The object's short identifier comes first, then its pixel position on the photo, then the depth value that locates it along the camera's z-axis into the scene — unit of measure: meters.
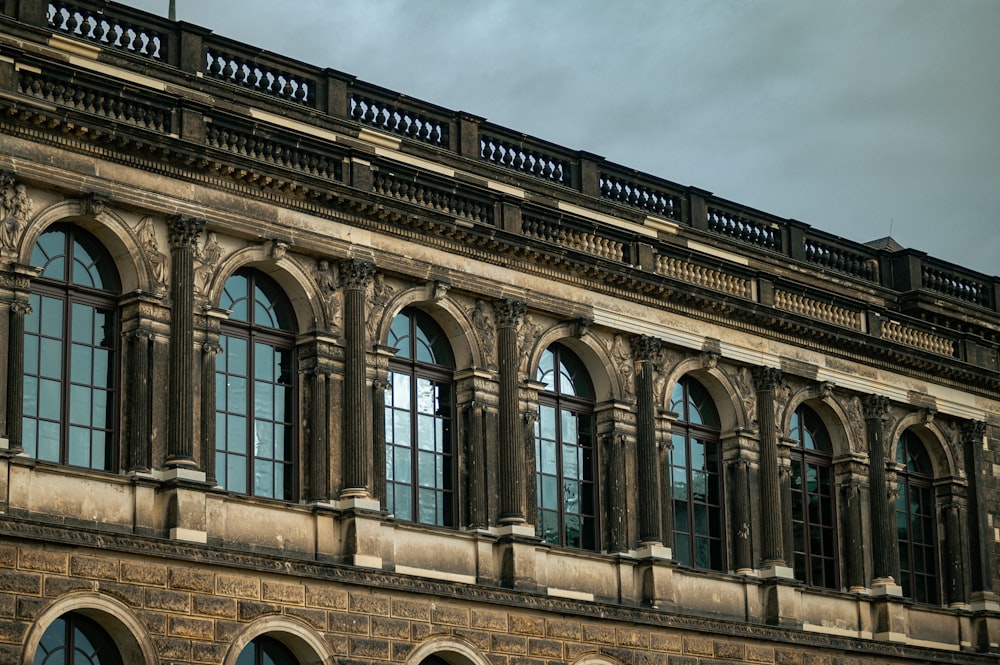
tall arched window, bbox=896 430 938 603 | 40.38
